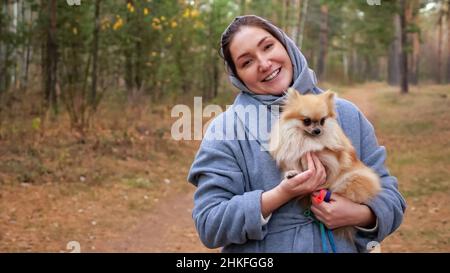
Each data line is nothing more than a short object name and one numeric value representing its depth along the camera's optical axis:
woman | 2.23
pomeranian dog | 2.47
